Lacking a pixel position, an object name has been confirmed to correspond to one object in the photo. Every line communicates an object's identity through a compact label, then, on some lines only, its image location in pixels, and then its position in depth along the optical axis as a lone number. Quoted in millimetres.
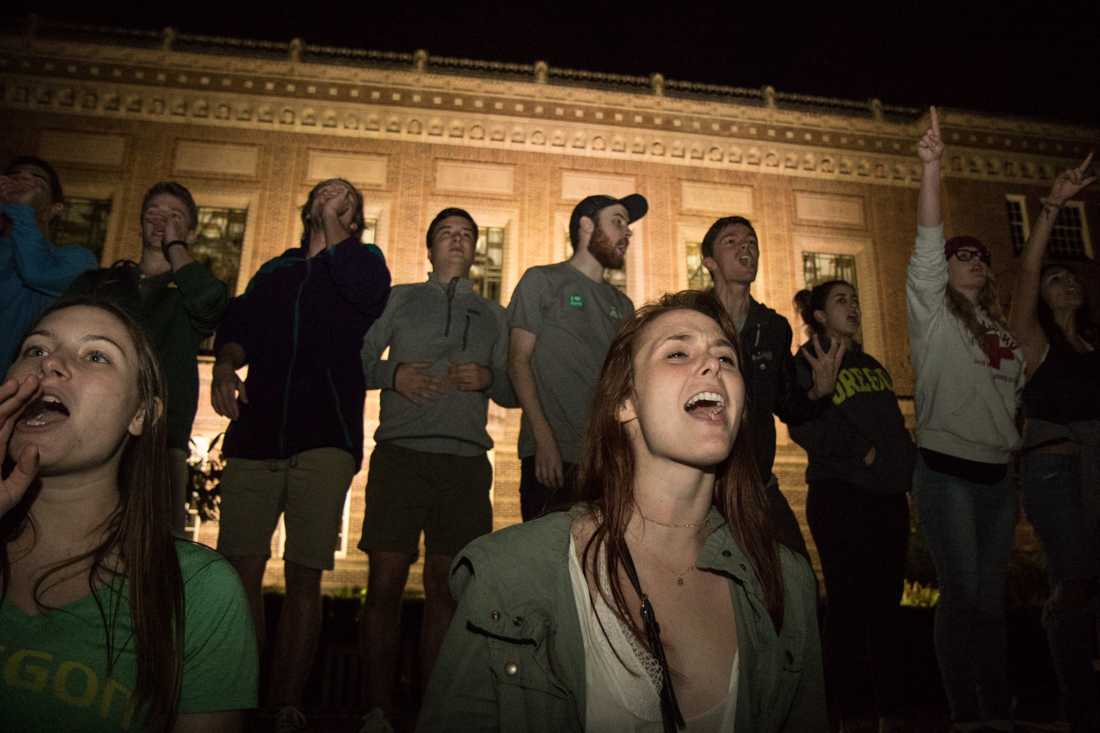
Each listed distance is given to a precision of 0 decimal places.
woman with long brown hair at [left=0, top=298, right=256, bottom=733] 1544
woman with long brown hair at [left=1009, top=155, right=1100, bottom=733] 3607
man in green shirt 3559
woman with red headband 3451
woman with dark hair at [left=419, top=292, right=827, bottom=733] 1647
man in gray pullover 3525
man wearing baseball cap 3760
